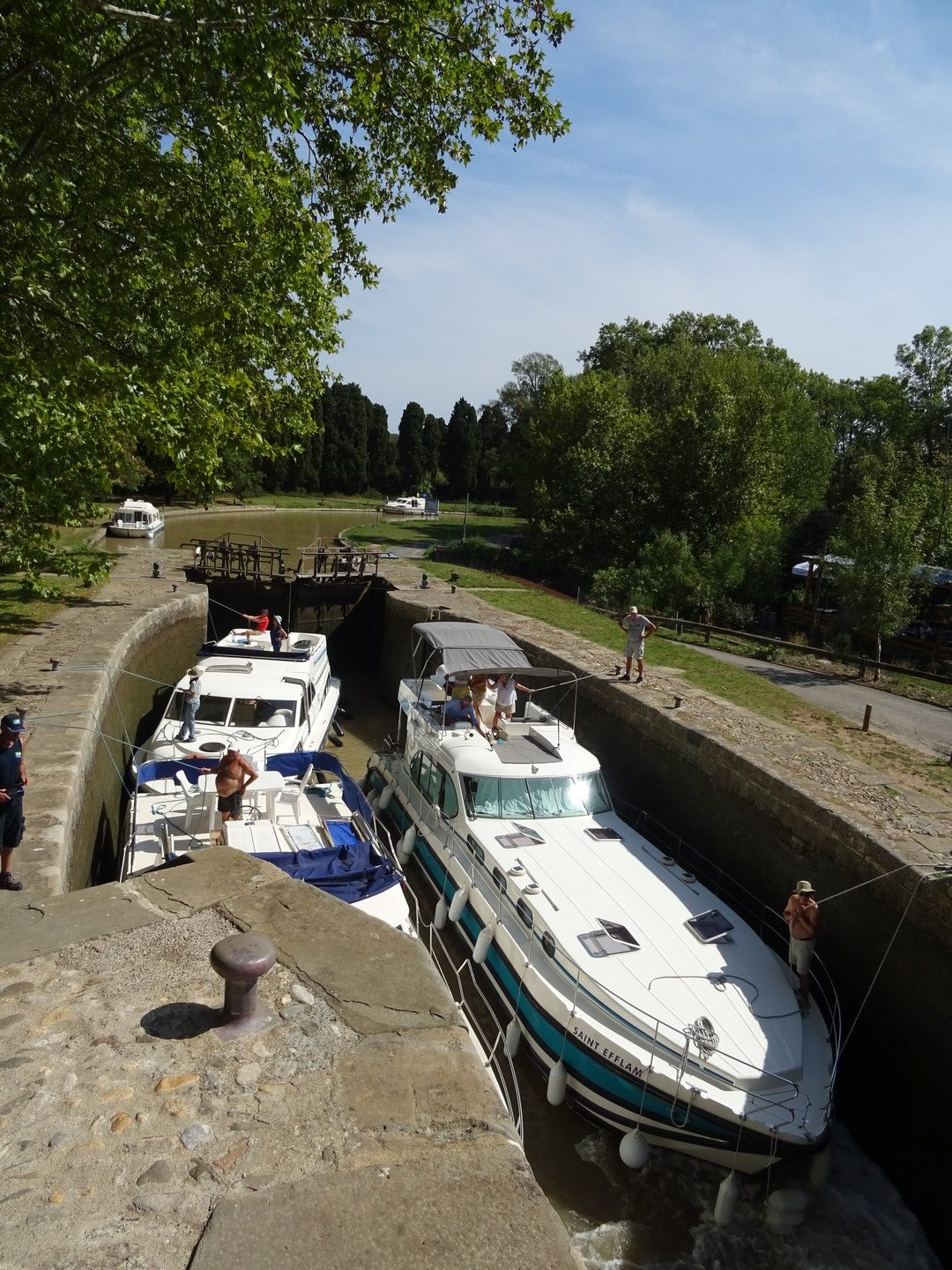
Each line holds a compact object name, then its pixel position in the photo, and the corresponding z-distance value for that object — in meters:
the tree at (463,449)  72.31
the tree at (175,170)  8.03
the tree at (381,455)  70.25
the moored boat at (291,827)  8.17
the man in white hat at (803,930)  7.51
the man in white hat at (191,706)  11.70
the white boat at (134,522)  33.12
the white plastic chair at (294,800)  9.79
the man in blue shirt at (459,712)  11.59
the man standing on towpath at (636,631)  13.71
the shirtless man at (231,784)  9.04
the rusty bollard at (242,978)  3.01
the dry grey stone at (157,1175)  2.49
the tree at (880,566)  16.95
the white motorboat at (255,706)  11.67
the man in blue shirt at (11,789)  6.05
